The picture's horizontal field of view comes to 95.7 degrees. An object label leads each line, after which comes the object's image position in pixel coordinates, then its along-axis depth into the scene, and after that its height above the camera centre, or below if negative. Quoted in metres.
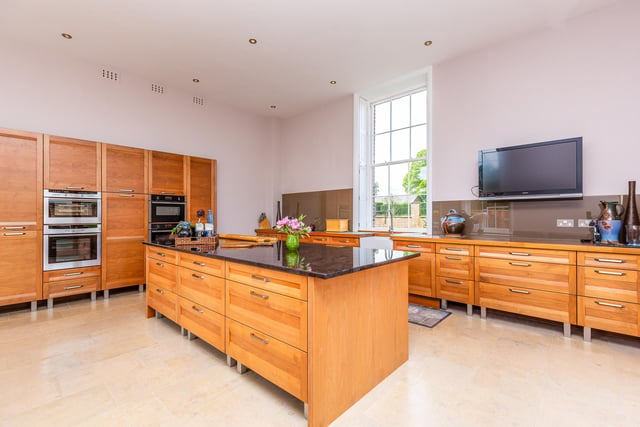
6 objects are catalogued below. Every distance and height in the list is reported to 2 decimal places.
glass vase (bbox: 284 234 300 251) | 2.18 -0.21
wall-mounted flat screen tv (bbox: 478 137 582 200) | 2.89 +0.46
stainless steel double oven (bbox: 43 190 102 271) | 3.42 -0.19
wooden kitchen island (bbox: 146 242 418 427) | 1.46 -0.60
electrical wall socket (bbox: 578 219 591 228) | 2.91 -0.09
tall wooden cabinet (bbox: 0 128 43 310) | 3.17 -0.03
